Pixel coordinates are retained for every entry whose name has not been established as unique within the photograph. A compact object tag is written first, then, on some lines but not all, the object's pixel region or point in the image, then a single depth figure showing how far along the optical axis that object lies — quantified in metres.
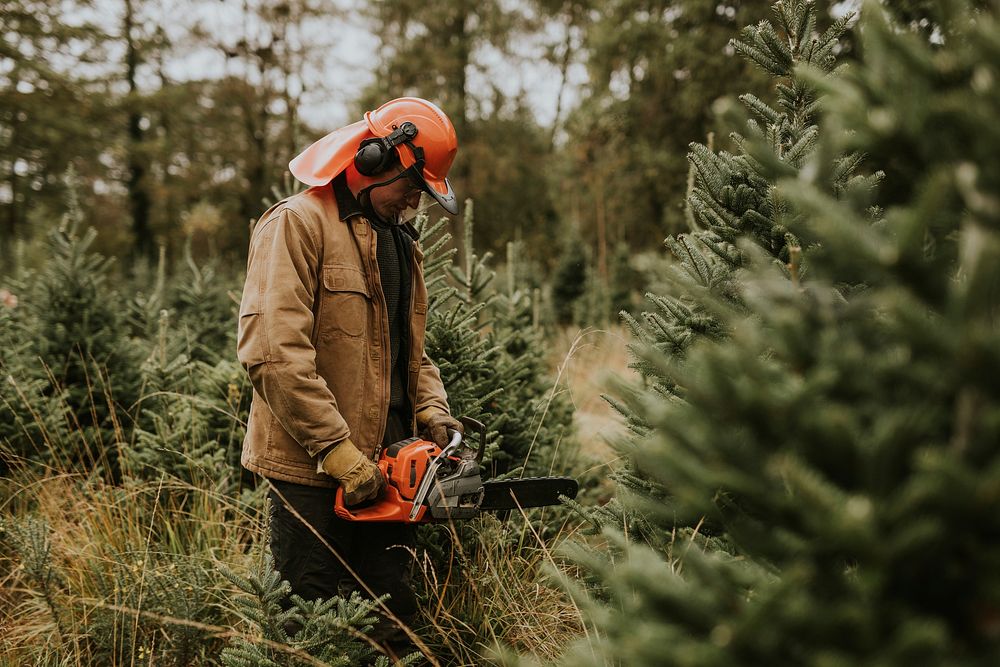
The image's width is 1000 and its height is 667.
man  2.45
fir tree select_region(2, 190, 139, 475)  4.61
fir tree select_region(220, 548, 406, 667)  2.11
